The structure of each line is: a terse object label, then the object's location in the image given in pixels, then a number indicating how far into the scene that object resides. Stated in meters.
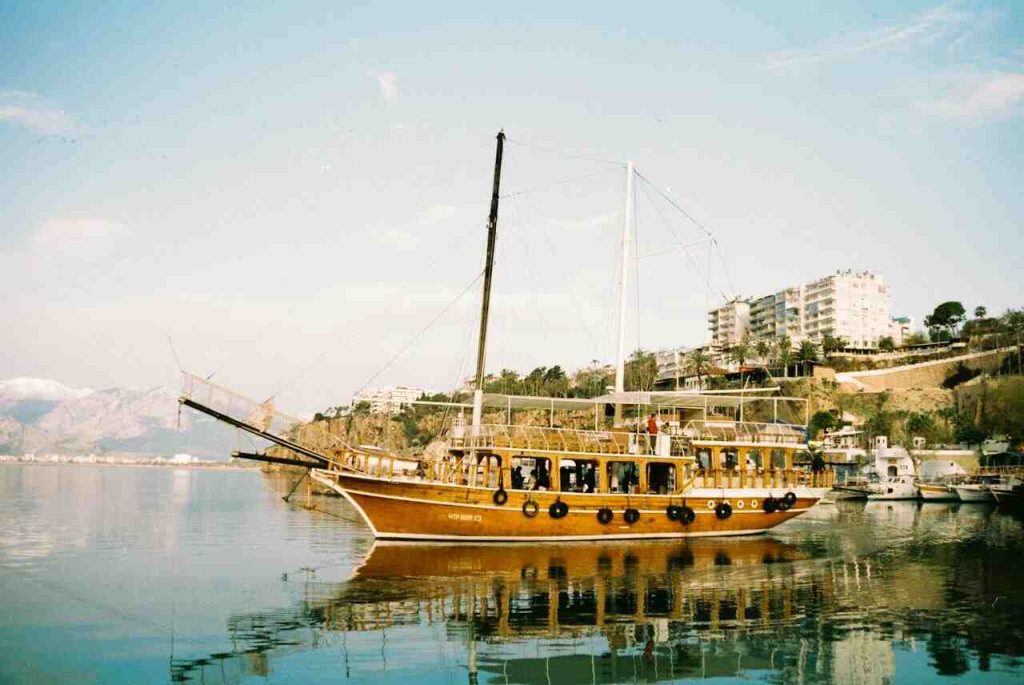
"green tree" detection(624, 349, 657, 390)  96.94
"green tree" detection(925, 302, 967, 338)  115.25
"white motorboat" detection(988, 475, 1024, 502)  55.78
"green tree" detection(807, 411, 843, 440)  84.18
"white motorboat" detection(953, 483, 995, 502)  56.97
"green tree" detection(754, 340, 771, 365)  108.38
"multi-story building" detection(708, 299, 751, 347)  149.12
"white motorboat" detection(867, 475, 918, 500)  60.66
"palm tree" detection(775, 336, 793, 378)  101.38
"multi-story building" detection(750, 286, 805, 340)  135.12
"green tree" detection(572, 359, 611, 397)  106.97
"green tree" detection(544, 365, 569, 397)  104.56
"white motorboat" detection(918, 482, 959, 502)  59.19
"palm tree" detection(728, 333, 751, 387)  106.88
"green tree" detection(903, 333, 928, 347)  113.98
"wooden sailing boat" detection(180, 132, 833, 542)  26.34
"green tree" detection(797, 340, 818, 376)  99.38
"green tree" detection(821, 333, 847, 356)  107.31
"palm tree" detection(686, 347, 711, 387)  107.25
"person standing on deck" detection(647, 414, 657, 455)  30.52
